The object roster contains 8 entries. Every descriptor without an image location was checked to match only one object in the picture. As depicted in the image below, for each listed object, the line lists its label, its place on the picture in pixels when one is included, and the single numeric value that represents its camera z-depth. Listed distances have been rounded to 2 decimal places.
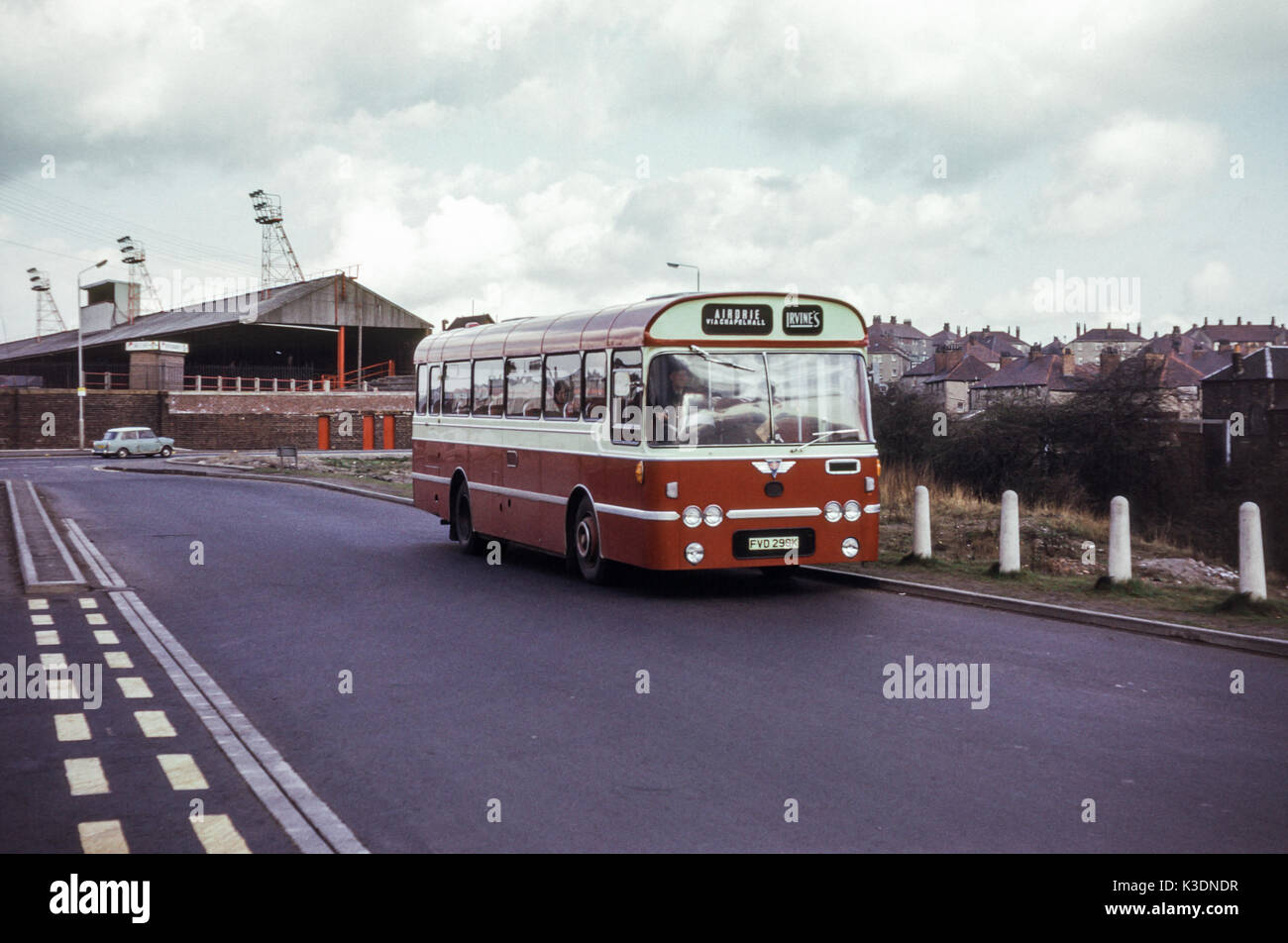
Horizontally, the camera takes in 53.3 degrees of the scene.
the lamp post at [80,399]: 66.12
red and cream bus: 12.88
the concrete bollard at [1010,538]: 14.16
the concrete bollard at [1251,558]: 11.70
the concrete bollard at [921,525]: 15.41
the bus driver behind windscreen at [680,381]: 12.98
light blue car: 57.22
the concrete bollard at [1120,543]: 13.05
